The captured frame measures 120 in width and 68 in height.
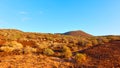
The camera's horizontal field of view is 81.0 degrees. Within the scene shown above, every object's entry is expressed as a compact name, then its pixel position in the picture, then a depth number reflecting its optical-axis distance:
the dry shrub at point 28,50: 6.62
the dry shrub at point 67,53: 6.11
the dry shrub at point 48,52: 6.51
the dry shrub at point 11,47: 6.84
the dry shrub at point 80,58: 5.57
